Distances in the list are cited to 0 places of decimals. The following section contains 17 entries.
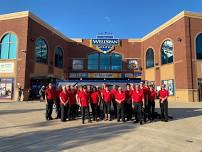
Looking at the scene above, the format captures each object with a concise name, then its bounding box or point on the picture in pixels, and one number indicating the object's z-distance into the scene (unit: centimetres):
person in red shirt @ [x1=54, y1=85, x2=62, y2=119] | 875
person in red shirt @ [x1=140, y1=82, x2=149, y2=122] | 798
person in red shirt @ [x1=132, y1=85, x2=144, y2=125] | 775
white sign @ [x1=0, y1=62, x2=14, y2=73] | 1953
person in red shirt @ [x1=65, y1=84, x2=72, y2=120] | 838
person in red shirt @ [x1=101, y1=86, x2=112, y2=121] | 830
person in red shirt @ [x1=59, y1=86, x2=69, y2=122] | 818
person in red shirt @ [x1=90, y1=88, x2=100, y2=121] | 836
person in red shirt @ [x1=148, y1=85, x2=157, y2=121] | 855
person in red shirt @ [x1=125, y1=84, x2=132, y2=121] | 833
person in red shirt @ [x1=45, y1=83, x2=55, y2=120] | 838
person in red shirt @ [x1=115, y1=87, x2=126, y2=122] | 806
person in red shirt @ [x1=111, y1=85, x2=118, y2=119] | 843
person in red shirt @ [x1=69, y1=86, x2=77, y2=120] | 845
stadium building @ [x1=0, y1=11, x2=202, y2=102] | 1955
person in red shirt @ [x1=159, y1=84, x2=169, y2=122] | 826
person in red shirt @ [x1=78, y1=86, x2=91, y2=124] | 796
